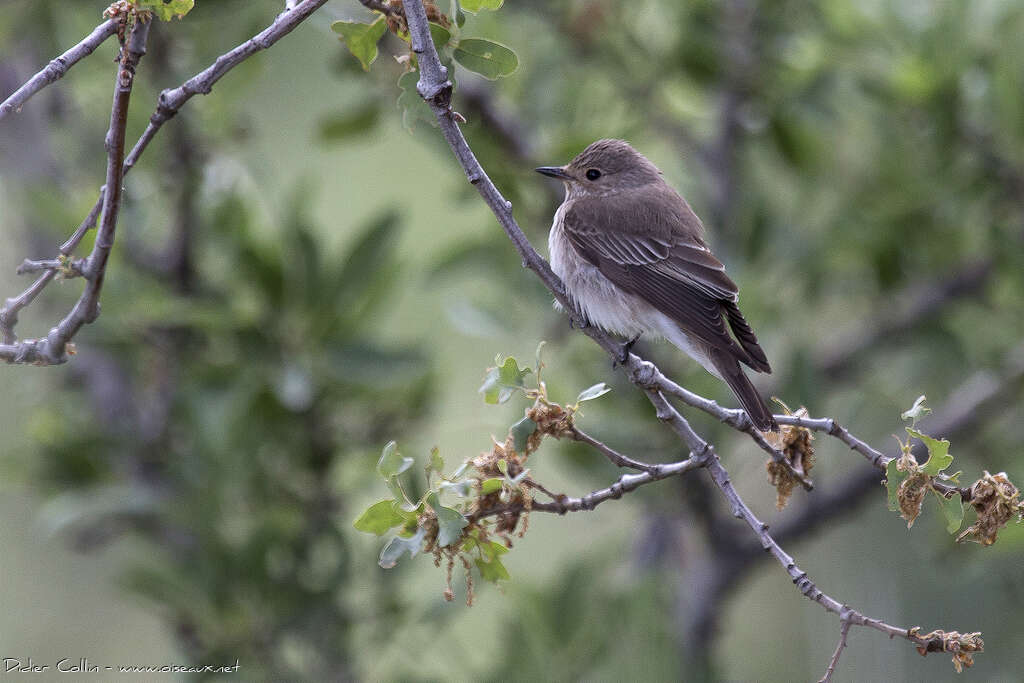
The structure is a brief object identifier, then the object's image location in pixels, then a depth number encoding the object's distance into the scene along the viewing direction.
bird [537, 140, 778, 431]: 7.86
